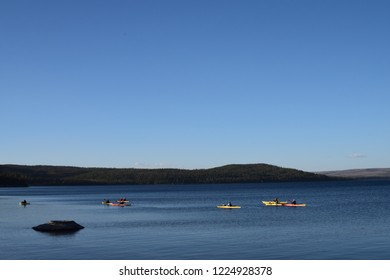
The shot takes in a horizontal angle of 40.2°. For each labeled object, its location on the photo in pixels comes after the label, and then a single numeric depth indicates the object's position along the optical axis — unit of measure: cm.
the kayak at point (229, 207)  10614
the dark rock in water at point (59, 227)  5888
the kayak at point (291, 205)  10806
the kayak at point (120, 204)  12488
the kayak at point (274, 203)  11118
